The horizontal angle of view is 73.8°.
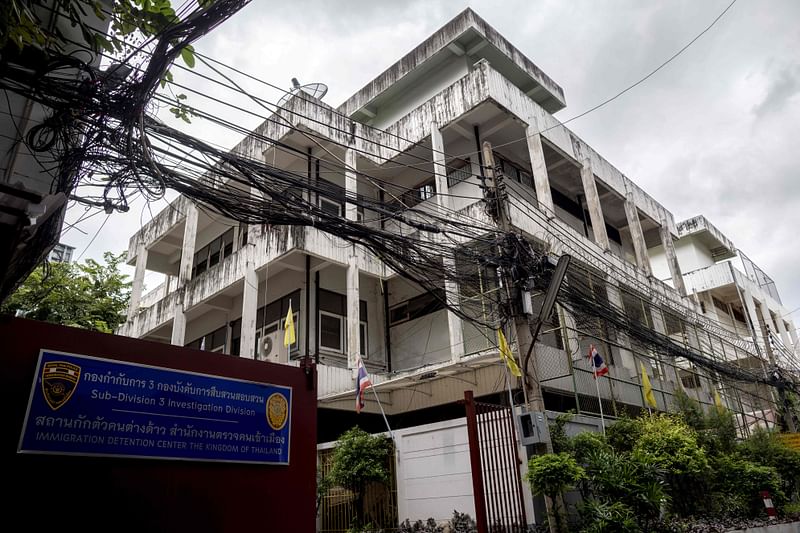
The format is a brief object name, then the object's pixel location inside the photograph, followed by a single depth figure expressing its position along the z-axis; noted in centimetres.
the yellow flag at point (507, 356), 876
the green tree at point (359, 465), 1066
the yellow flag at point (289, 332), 1185
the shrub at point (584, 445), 884
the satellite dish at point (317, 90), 1563
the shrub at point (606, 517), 757
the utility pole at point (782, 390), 2000
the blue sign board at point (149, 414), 452
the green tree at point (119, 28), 438
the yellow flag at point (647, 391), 1357
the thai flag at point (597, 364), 1114
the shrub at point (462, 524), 906
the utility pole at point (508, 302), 794
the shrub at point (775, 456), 1441
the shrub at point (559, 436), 894
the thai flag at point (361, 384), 1117
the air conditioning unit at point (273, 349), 1309
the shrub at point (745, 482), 1198
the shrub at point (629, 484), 816
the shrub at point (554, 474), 743
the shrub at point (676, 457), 984
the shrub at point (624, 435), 1076
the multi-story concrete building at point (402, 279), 1377
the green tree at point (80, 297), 1680
